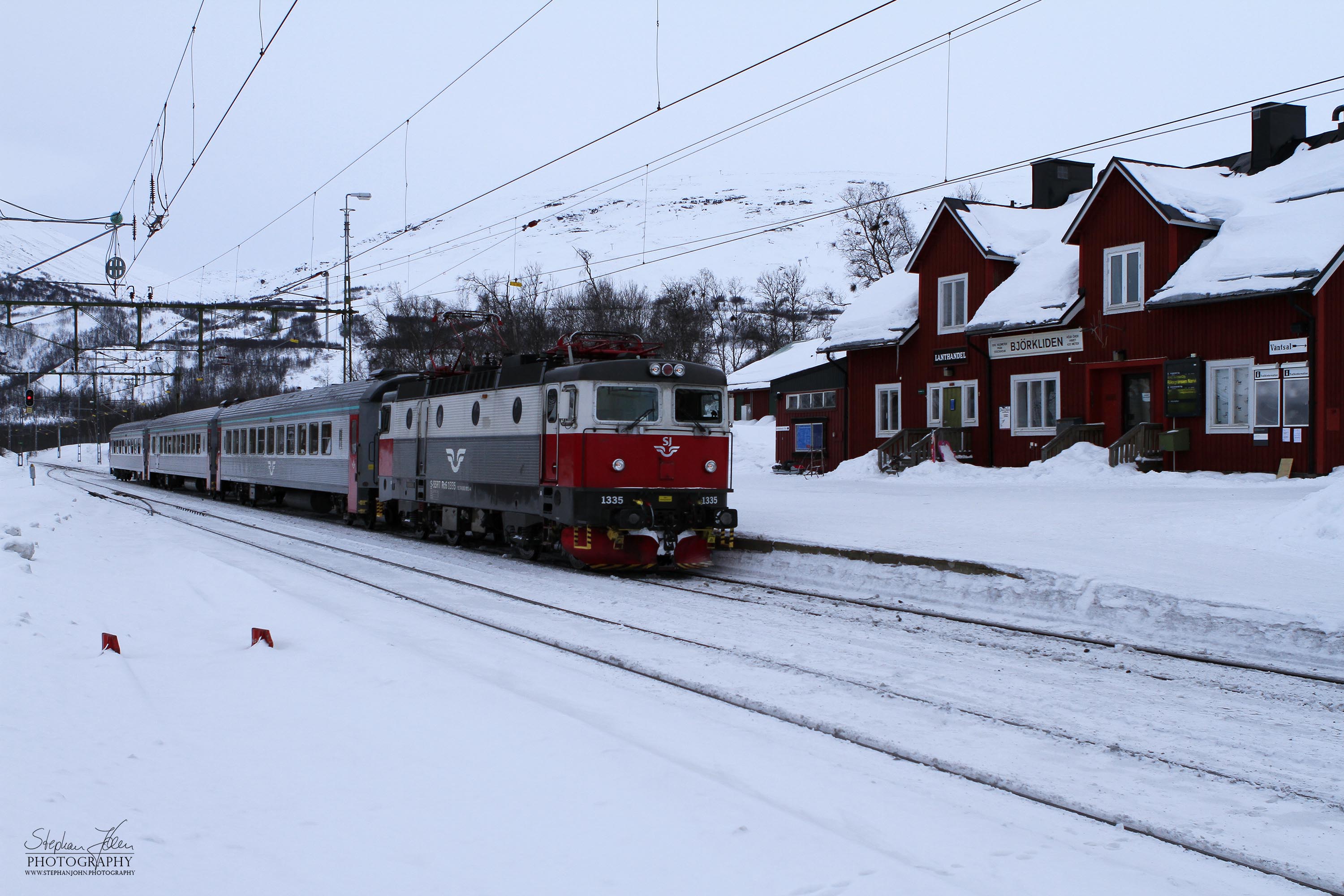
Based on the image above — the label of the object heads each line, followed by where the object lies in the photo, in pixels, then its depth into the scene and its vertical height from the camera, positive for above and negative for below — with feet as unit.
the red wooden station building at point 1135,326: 69.26 +9.83
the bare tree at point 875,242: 169.89 +35.91
